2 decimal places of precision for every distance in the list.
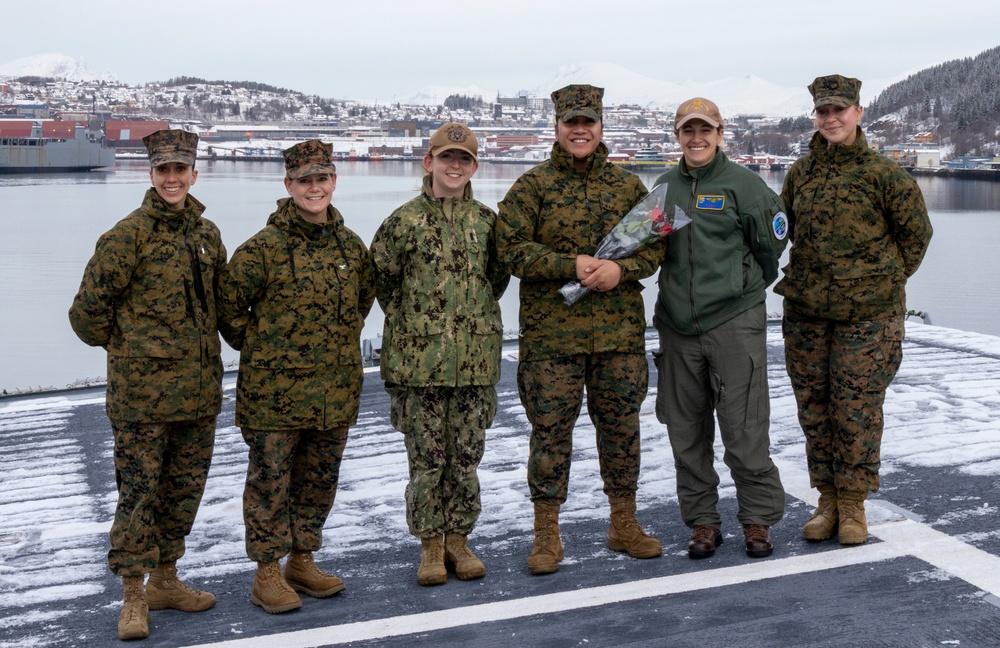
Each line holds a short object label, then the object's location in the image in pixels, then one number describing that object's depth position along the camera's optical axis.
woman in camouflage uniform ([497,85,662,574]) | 3.25
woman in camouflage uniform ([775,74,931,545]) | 3.38
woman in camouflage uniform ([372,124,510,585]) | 3.15
